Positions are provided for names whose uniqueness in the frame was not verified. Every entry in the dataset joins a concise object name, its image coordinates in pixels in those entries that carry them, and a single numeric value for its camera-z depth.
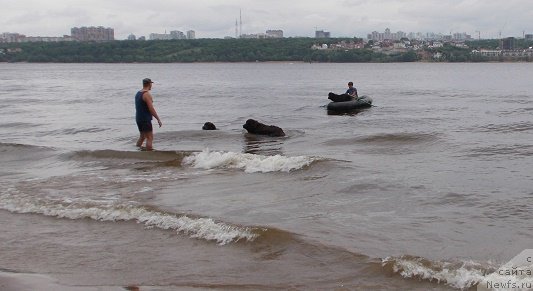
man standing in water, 14.83
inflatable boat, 27.44
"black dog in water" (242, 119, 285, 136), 19.31
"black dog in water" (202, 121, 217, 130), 21.33
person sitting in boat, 28.69
